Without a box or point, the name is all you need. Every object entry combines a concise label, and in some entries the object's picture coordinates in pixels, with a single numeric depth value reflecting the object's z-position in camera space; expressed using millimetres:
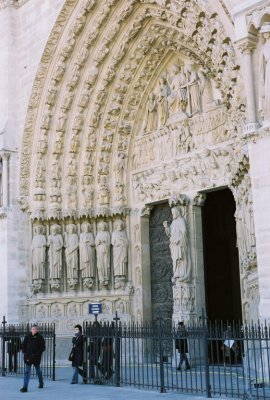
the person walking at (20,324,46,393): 10567
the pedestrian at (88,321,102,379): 10750
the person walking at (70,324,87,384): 10992
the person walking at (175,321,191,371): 10767
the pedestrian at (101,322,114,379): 10508
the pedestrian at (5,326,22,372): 13023
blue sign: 13125
